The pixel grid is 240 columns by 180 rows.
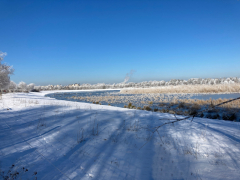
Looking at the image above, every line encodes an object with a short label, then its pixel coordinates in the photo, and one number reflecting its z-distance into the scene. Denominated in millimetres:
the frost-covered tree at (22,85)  54197
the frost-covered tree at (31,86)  63369
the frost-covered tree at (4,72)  15672
